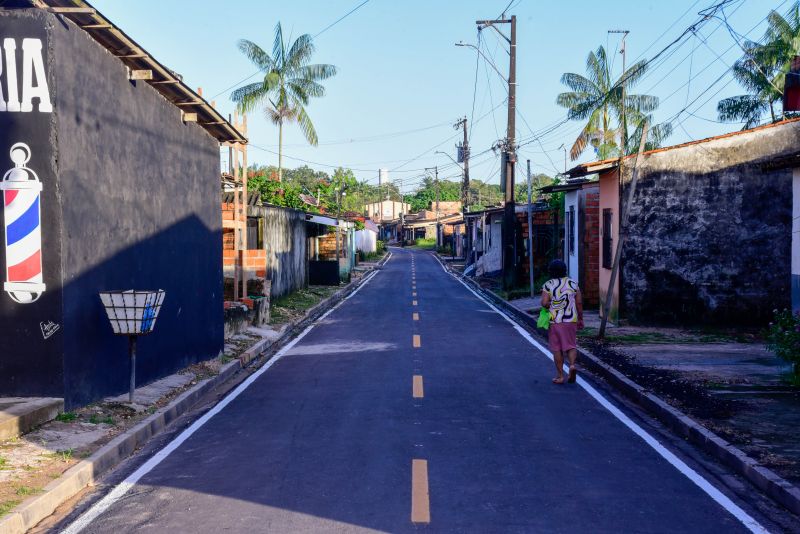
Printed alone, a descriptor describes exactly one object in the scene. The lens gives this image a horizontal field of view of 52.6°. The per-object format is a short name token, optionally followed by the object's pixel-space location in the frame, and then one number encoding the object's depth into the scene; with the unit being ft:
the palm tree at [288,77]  142.41
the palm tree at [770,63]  112.16
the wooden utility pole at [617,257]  52.95
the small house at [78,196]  28.22
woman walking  37.86
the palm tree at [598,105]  136.77
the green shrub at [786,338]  34.17
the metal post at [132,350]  30.89
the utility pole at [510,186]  102.17
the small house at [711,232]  58.59
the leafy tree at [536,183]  257.69
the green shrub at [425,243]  335.18
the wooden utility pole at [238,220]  57.26
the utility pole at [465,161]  192.59
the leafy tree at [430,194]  440.45
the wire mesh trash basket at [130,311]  30.01
